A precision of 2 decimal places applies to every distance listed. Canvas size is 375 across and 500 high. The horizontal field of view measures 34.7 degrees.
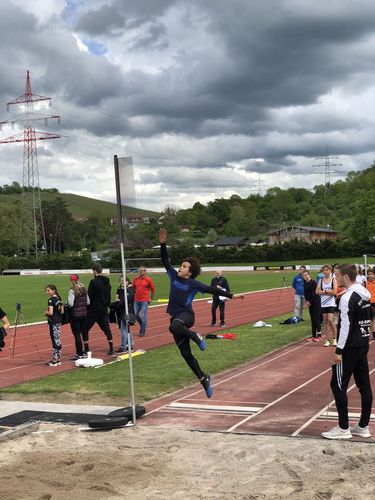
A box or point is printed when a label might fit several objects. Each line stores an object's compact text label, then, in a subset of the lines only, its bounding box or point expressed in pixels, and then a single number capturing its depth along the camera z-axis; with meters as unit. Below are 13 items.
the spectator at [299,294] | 18.00
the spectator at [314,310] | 14.44
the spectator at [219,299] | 18.09
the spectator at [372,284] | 14.37
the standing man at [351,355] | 6.48
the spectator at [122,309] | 13.66
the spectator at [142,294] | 16.27
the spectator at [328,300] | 13.02
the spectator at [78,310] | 12.50
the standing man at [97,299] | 12.68
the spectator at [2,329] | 9.59
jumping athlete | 7.66
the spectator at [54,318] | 12.26
